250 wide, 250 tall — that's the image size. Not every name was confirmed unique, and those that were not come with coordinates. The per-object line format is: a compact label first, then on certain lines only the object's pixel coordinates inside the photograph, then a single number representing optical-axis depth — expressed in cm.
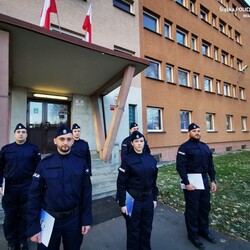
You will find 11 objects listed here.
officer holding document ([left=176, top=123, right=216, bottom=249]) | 364
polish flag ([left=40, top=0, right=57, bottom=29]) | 655
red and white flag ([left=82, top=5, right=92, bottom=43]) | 777
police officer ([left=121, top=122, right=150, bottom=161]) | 516
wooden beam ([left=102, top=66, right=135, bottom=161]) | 696
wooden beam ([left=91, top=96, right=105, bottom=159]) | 931
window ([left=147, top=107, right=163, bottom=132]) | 1280
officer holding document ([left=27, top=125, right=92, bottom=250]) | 232
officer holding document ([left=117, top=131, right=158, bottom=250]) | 297
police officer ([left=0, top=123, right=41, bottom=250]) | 345
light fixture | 861
